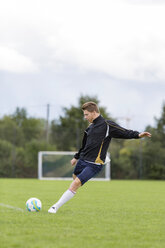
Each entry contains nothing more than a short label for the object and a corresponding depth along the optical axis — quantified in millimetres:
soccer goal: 52653
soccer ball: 14812
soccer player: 14312
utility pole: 66575
